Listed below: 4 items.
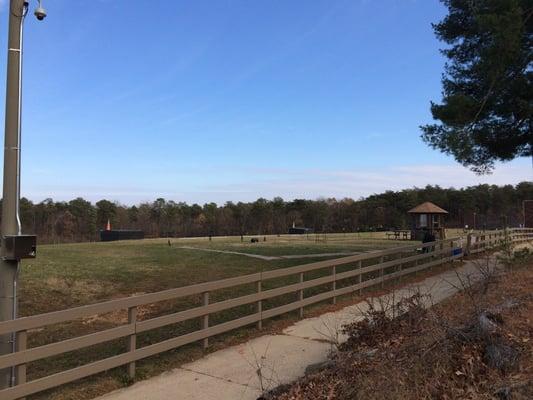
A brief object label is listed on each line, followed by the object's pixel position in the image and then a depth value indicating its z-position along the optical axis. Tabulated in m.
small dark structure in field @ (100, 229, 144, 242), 56.69
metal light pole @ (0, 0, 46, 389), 6.03
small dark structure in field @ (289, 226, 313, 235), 73.47
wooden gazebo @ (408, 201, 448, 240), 46.25
